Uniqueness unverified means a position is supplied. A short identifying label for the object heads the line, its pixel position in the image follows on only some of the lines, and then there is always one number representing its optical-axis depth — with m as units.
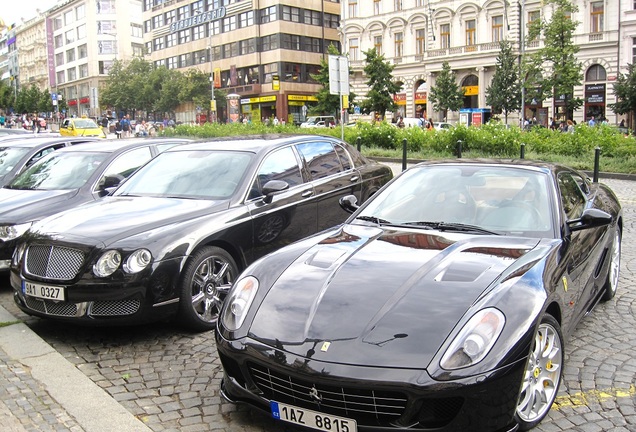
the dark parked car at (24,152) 9.24
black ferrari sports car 2.93
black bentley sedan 4.82
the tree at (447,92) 54.75
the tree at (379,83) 52.50
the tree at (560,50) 39.09
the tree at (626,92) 41.88
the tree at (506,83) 48.84
